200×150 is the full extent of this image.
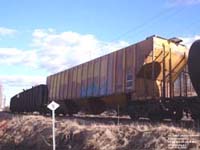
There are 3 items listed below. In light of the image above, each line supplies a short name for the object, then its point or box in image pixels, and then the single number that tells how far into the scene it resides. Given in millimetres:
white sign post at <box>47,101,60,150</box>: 9355
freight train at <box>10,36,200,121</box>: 12292
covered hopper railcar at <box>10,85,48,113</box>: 25364
